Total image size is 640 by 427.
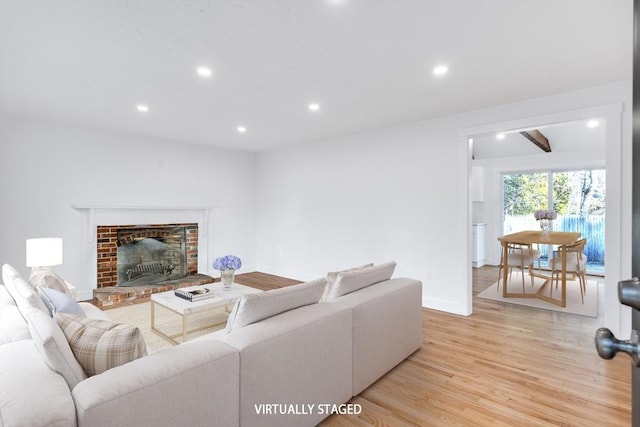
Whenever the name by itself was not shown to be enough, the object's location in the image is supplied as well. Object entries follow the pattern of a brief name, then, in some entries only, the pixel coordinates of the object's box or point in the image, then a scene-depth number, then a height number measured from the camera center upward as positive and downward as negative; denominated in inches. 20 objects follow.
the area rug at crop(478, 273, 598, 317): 158.8 -44.6
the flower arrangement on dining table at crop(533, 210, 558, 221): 203.8 +1.4
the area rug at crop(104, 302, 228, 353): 127.7 -48.4
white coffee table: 117.8 -33.7
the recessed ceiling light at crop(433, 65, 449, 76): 103.7 +48.2
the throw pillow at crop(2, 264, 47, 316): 65.9 -17.8
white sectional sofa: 42.9 -25.8
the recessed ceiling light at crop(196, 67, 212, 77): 105.3 +47.8
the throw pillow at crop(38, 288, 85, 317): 76.3 -21.6
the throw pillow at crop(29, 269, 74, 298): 90.4 -19.6
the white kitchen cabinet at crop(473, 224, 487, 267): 270.1 -23.9
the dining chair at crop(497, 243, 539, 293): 187.8 -23.9
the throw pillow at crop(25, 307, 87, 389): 45.9 -20.0
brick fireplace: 189.5 -25.0
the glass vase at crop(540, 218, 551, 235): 204.6 -5.0
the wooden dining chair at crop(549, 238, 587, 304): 176.6 -24.5
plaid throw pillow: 51.4 -21.1
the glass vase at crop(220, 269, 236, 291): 143.2 -27.9
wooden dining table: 169.3 -14.7
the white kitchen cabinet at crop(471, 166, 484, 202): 276.5 +28.3
